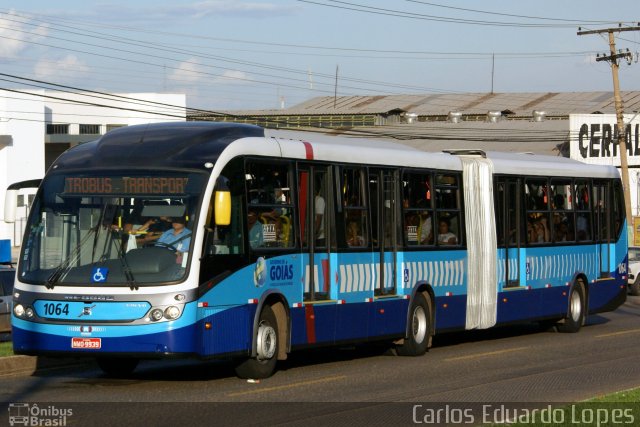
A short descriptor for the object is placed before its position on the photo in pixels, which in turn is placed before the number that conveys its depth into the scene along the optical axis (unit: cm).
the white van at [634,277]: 4056
